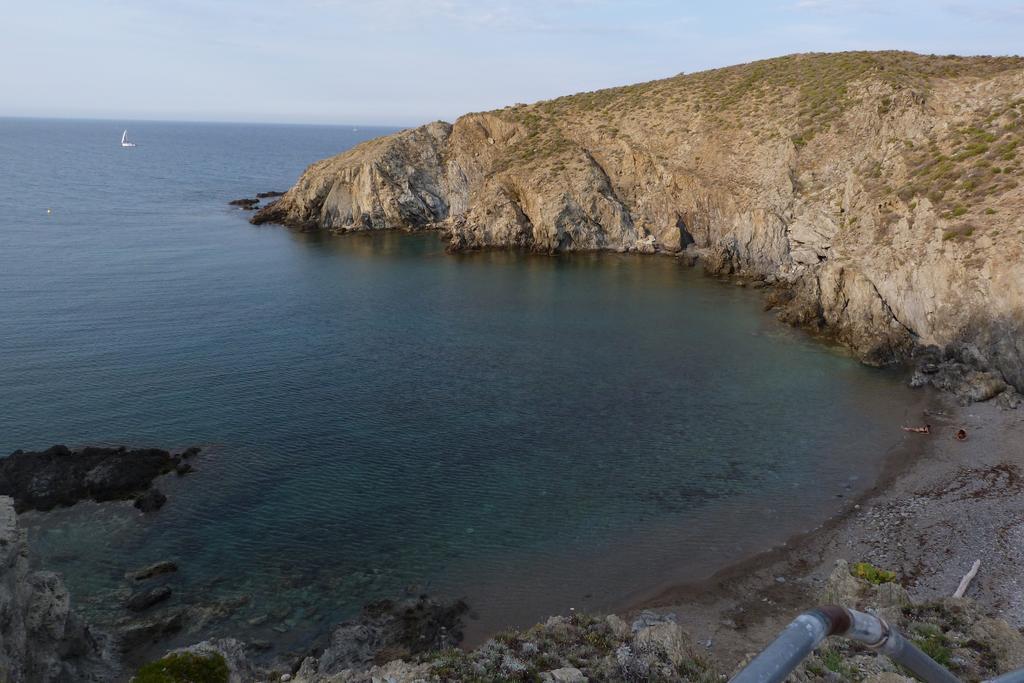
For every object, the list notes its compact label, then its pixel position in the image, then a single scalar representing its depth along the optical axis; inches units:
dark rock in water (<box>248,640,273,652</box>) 860.6
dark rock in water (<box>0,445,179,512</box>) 1163.3
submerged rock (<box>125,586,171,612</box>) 924.6
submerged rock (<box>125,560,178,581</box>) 986.1
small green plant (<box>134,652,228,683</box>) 544.9
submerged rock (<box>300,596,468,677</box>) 824.3
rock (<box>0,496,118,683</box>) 616.1
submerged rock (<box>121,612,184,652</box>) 861.9
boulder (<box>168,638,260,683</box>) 595.5
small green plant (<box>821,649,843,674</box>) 556.4
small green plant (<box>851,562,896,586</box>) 917.8
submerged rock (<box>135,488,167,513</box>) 1149.1
